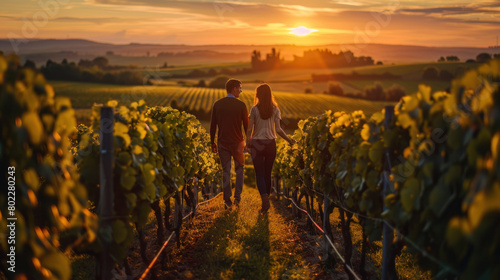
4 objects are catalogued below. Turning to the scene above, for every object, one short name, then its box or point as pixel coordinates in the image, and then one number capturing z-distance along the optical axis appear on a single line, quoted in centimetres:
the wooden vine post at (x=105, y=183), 405
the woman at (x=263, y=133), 854
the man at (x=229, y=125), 869
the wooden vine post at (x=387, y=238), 432
